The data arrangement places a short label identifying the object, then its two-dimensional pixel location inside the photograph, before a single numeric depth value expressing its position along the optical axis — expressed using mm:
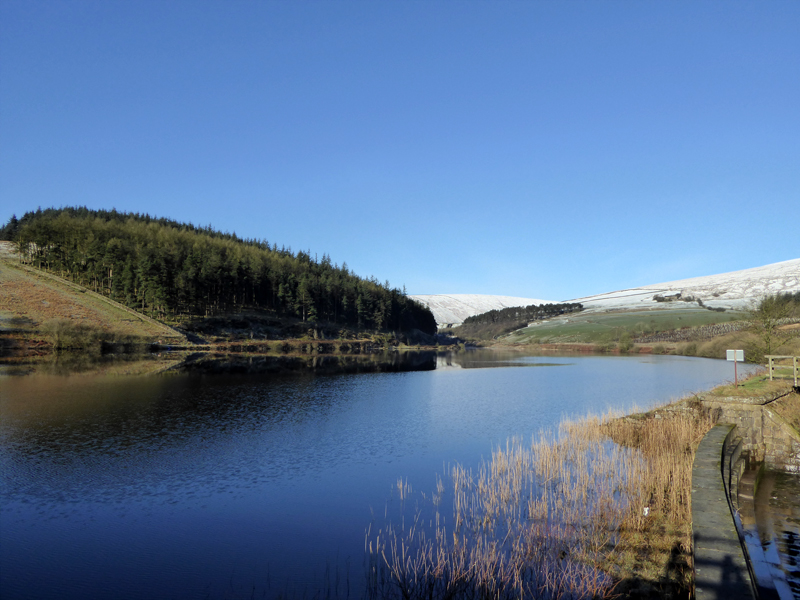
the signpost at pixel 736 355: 22547
